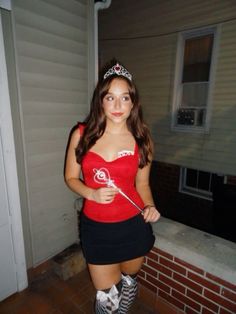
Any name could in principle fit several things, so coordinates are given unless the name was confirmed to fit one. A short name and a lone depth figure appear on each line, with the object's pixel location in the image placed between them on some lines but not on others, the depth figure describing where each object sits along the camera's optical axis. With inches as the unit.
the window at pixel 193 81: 208.1
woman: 69.1
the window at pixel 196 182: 237.8
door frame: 81.3
